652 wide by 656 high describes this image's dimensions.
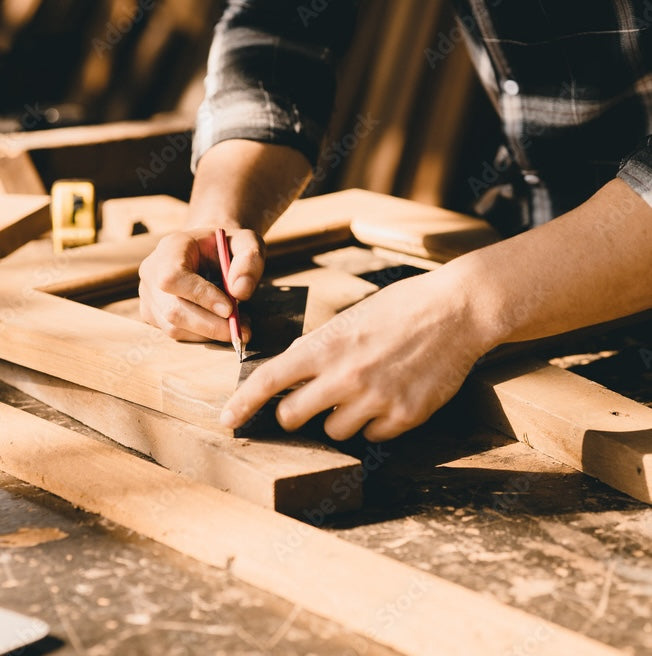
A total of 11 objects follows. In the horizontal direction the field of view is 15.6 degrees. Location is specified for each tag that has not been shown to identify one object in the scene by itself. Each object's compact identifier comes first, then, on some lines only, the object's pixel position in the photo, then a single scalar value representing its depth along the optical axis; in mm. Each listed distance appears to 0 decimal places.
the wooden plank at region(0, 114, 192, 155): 2313
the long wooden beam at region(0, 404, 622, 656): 1382
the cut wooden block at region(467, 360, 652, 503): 1531
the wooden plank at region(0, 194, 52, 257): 1965
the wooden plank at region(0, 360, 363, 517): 1498
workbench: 1395
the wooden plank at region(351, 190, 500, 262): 1865
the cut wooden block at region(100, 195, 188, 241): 2066
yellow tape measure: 2045
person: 1563
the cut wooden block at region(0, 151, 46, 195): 2275
